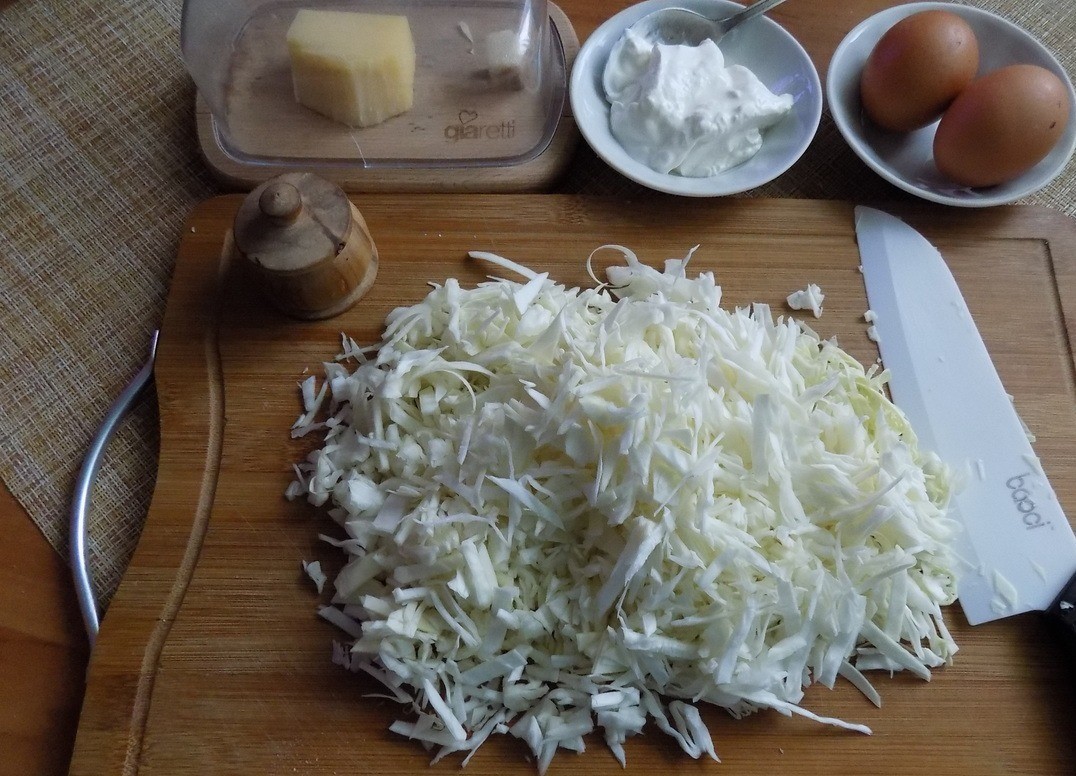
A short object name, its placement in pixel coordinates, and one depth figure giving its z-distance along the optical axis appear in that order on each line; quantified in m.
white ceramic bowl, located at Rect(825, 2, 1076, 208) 0.43
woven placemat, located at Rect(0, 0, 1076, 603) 0.40
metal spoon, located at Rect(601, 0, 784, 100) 0.46
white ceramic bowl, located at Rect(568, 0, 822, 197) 0.43
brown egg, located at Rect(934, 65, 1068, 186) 0.40
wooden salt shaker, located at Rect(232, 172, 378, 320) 0.37
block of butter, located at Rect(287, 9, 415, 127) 0.43
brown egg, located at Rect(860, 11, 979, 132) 0.42
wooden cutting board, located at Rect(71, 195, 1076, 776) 0.36
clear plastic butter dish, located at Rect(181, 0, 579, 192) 0.44
